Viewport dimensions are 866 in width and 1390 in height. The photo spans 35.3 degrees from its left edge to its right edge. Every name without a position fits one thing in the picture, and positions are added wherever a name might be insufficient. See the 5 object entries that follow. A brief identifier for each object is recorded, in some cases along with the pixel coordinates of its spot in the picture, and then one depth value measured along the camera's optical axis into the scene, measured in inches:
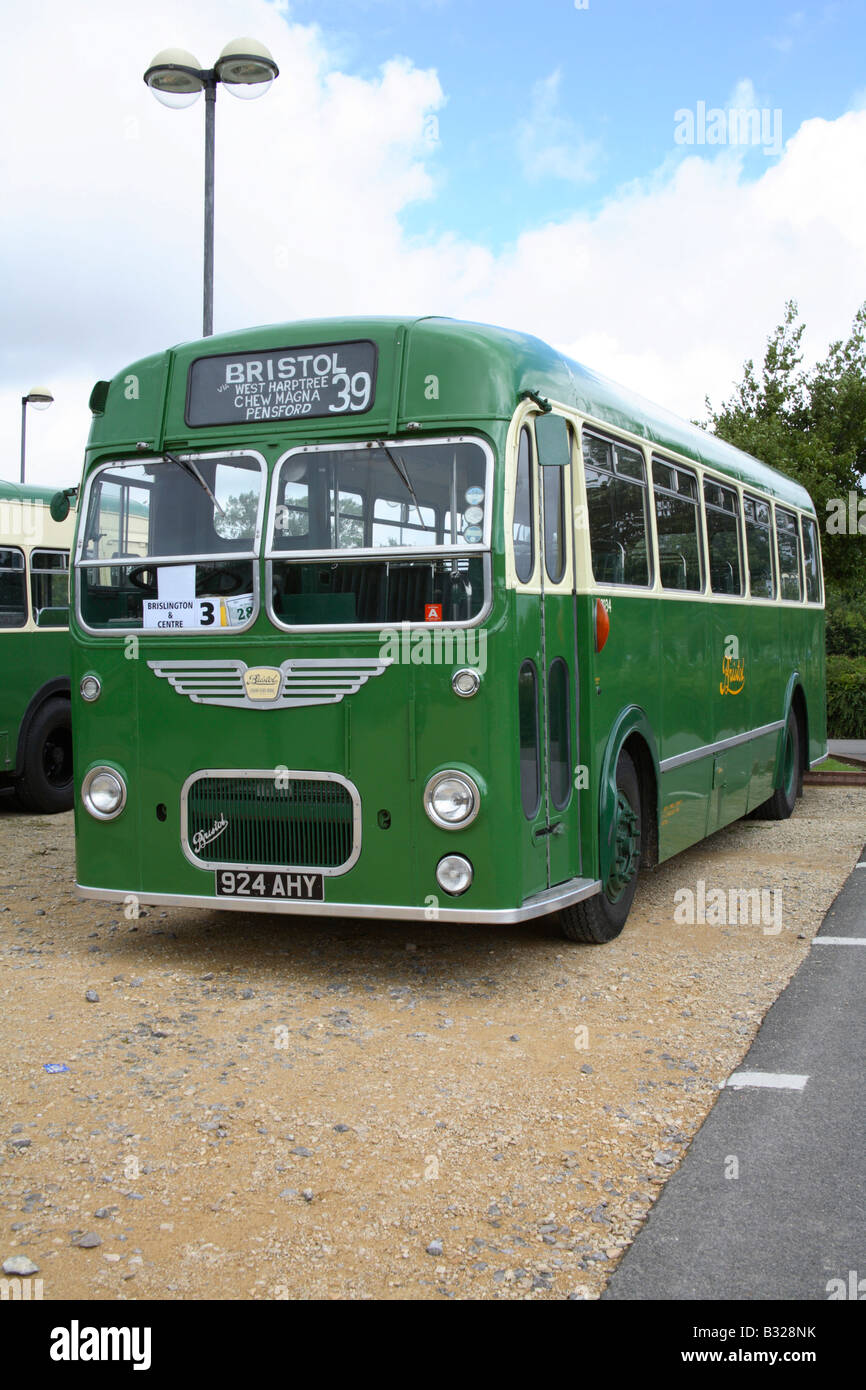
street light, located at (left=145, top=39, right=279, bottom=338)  450.9
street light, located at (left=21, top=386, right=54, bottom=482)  887.1
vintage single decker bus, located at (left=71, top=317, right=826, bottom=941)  250.7
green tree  1008.9
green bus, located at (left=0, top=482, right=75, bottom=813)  513.7
